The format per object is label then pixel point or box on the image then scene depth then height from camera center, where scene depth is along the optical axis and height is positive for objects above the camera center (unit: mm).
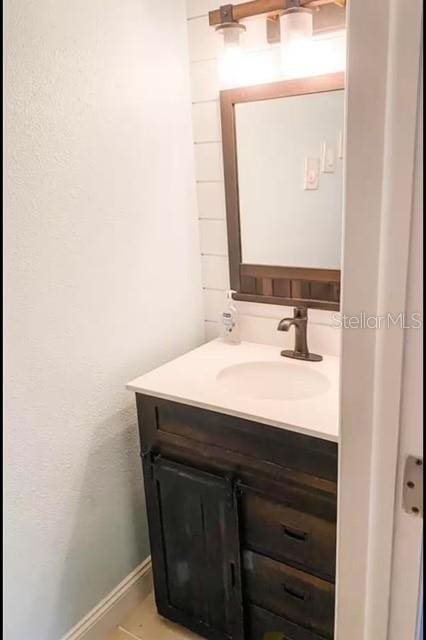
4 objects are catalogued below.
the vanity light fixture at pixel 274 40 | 1570 +508
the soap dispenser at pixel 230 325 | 1939 -433
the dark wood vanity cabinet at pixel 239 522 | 1406 -904
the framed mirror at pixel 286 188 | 1683 +56
